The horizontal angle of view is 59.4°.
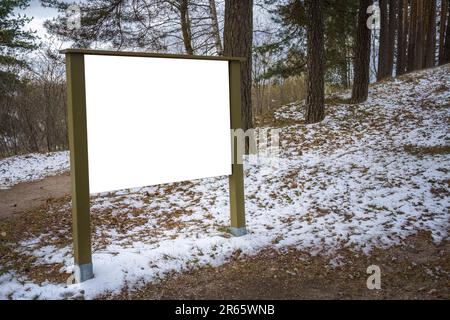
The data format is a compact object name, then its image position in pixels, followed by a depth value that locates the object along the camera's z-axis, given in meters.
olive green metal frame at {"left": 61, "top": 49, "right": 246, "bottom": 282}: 3.72
